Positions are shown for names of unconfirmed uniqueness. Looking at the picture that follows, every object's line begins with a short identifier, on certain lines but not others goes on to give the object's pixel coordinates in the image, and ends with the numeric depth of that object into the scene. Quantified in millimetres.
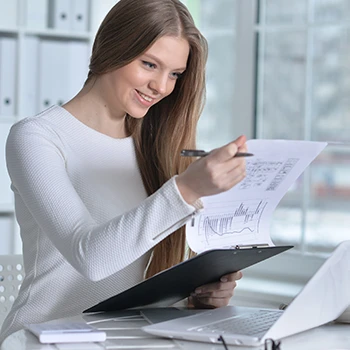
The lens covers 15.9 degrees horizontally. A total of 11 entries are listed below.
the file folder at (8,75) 5132
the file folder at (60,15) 5291
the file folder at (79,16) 5351
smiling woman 2241
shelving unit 5157
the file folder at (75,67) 5241
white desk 2102
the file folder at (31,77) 5197
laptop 2094
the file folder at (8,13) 5128
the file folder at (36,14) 5210
